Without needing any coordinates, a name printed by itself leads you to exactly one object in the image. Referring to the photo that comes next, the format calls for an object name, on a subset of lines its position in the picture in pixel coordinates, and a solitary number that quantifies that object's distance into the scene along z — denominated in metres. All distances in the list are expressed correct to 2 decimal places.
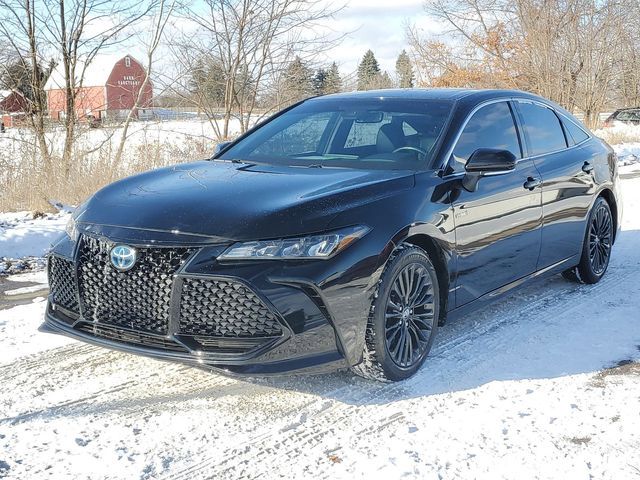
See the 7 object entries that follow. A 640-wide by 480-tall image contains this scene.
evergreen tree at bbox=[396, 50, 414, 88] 27.03
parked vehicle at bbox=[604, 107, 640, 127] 25.42
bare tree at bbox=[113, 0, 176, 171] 11.54
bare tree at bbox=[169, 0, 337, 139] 11.99
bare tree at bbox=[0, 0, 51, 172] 10.80
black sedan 3.37
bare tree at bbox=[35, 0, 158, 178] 11.30
